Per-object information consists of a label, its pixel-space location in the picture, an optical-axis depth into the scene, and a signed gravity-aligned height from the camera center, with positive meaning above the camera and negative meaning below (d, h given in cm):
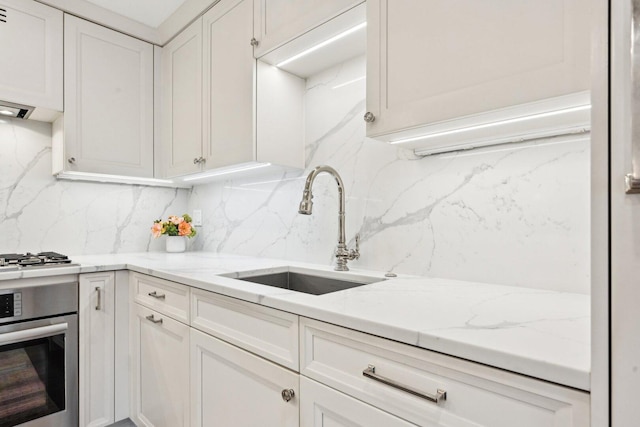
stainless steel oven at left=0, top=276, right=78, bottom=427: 158 -63
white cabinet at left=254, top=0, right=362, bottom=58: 135 +77
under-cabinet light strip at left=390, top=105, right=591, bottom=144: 93 +25
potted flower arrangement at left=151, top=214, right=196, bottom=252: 245 -12
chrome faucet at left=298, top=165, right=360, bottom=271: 158 -11
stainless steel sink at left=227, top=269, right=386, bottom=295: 154 -30
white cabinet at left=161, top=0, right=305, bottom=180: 174 +56
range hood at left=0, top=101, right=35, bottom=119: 190 +54
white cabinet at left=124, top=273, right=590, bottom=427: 65 -40
